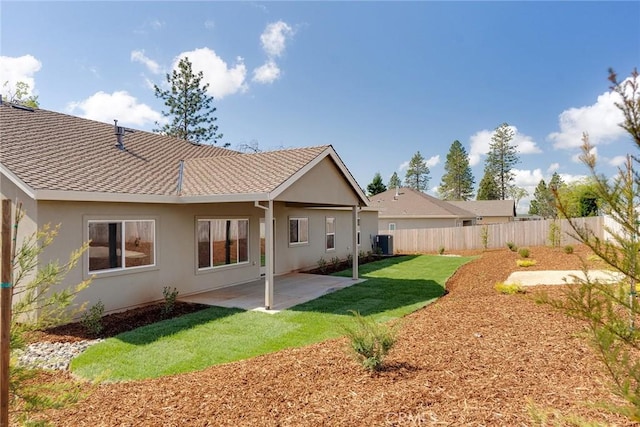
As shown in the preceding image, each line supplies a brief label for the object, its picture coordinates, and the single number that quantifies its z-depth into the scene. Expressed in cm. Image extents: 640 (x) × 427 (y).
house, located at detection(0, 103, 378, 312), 790
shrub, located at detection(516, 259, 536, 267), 1387
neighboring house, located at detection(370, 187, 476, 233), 3098
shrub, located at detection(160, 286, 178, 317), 864
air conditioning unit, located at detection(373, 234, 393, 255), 2244
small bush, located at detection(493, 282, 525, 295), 899
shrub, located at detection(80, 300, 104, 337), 734
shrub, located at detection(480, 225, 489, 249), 2398
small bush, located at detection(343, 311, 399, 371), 483
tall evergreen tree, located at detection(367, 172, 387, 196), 4628
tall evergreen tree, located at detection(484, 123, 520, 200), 5456
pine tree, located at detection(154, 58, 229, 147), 3400
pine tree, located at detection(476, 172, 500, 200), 5553
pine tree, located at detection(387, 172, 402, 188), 6900
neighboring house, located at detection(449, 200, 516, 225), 4325
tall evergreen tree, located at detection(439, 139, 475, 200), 6066
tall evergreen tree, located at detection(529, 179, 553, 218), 5977
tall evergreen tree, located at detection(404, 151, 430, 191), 6425
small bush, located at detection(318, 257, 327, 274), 1598
